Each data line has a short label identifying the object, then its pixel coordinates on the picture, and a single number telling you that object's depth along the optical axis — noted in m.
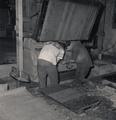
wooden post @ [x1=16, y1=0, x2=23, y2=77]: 3.54
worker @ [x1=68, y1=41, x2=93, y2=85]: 3.73
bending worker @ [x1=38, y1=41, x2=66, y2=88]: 2.97
